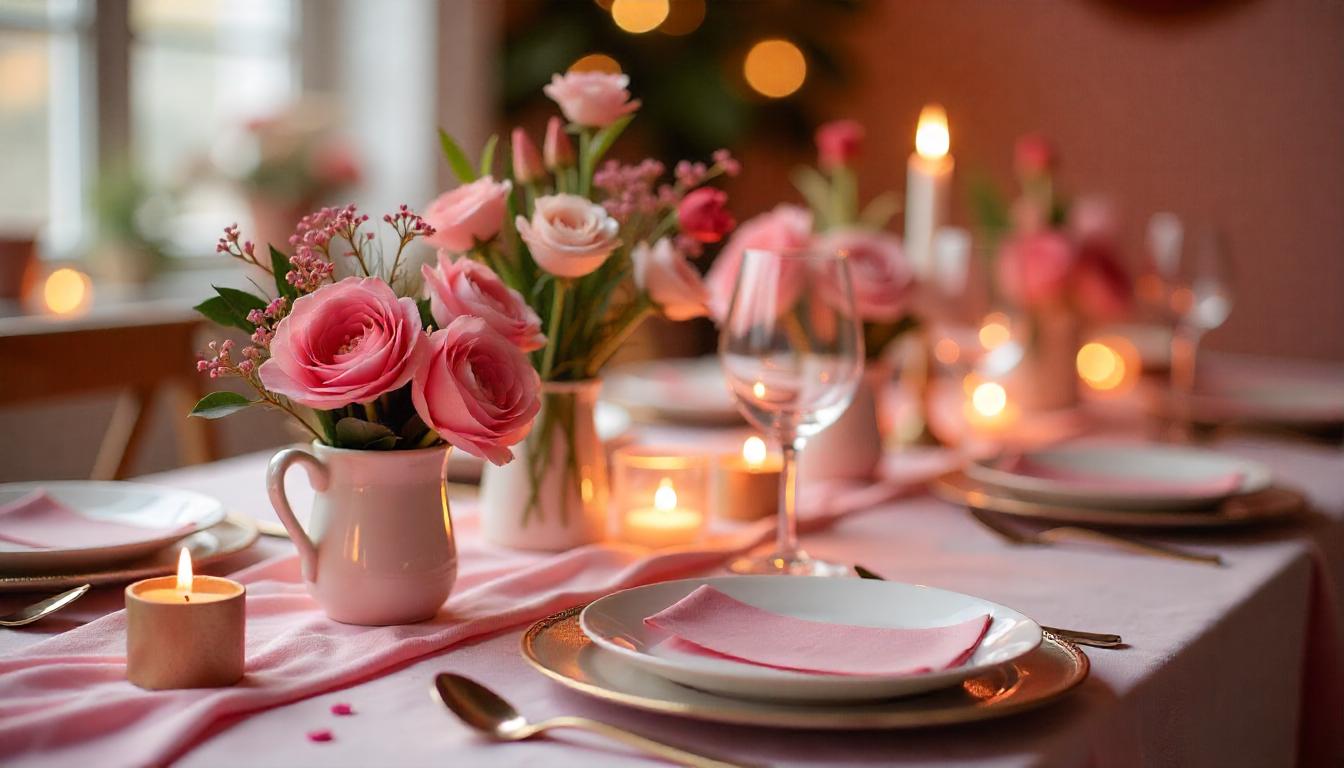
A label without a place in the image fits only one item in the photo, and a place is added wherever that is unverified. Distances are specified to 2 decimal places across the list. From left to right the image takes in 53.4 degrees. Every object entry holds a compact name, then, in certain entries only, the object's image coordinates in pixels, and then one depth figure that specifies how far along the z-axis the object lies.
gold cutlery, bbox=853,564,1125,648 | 0.87
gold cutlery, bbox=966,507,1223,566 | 1.15
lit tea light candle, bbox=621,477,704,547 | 1.14
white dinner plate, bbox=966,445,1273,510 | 1.25
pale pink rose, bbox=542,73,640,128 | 1.07
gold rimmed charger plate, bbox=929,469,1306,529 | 1.23
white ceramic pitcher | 0.87
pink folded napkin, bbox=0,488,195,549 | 0.96
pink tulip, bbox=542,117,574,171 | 1.10
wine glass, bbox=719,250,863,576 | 1.00
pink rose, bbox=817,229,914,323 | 1.53
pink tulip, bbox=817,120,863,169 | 1.68
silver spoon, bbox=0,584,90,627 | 0.83
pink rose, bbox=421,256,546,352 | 0.87
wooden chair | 1.64
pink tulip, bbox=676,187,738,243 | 1.08
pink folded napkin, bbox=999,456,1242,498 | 1.27
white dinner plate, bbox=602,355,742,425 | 1.73
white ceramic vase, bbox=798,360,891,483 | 1.45
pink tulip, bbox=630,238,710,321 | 1.09
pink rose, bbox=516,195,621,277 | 0.98
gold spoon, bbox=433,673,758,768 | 0.64
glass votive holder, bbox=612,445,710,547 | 1.14
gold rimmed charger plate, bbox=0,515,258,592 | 0.89
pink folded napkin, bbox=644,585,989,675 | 0.74
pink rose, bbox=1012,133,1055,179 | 2.03
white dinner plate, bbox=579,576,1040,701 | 0.68
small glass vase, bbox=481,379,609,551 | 1.10
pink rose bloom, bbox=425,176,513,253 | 0.99
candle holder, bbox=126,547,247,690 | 0.72
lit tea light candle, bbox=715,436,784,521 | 1.25
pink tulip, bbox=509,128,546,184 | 1.09
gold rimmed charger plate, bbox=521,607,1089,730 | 0.67
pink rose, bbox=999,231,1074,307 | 1.90
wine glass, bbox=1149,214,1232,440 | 1.91
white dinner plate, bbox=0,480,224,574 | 0.92
